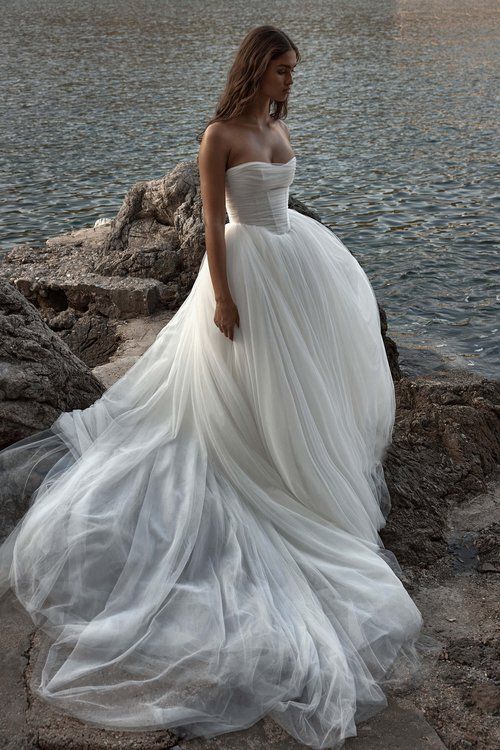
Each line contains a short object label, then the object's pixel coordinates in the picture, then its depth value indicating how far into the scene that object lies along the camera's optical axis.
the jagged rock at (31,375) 4.50
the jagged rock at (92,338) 7.16
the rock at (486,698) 3.45
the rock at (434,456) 4.72
